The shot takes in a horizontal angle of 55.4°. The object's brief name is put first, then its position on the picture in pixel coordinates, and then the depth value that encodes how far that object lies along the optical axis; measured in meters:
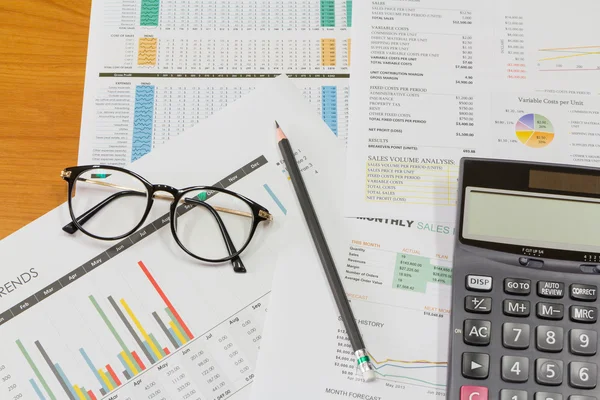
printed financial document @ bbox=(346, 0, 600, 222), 0.53
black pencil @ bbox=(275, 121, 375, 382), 0.47
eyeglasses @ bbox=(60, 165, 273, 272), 0.52
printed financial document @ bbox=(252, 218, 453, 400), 0.47
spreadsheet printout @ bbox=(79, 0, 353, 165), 0.57
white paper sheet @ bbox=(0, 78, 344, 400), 0.48
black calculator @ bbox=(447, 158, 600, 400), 0.43
